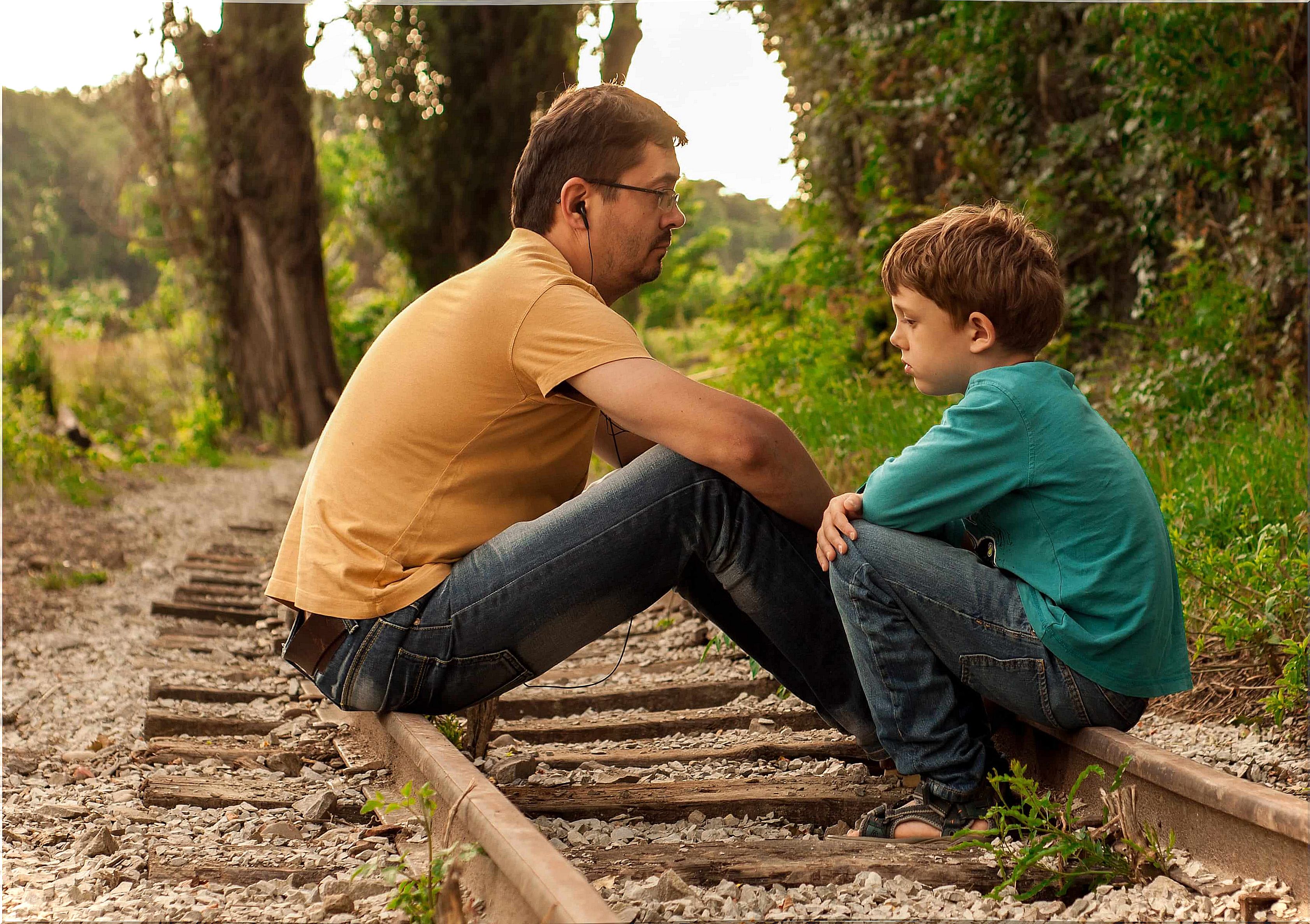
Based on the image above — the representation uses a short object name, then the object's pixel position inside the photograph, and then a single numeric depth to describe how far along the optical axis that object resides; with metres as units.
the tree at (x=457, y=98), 17.30
